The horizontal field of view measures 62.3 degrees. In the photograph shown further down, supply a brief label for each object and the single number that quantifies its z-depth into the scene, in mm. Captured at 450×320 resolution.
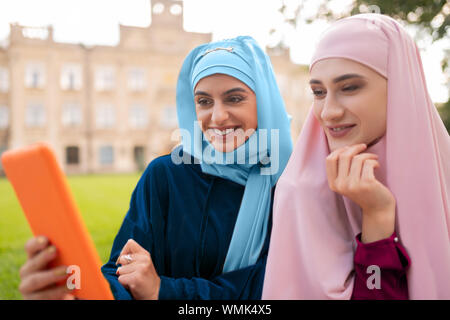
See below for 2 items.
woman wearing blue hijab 1312
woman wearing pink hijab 1061
